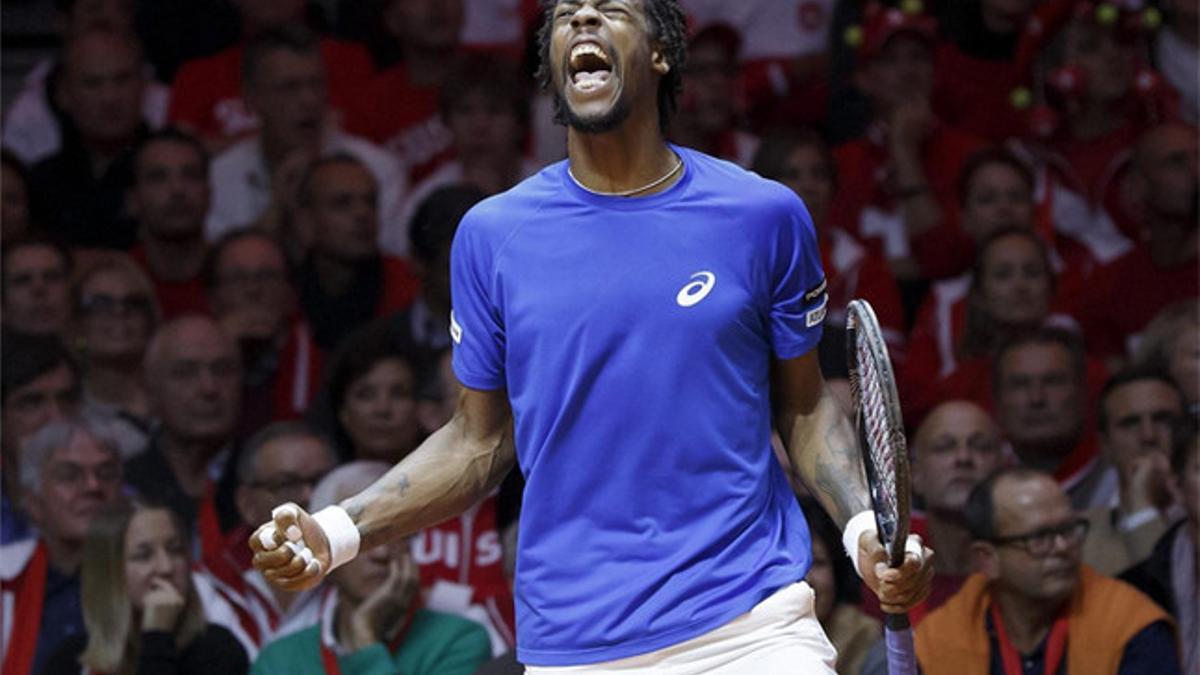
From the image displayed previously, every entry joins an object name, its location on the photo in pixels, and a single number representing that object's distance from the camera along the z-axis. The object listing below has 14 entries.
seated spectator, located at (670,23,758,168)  15.60
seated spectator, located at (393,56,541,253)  15.45
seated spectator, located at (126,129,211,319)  15.00
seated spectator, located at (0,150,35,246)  14.84
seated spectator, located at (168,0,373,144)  16.06
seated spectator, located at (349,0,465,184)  16.03
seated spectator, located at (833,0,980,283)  15.52
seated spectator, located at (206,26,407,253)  15.59
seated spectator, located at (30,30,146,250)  15.33
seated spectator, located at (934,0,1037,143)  16.30
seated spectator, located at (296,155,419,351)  14.77
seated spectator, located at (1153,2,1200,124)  16.20
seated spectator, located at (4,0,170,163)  15.75
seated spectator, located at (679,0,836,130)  16.36
